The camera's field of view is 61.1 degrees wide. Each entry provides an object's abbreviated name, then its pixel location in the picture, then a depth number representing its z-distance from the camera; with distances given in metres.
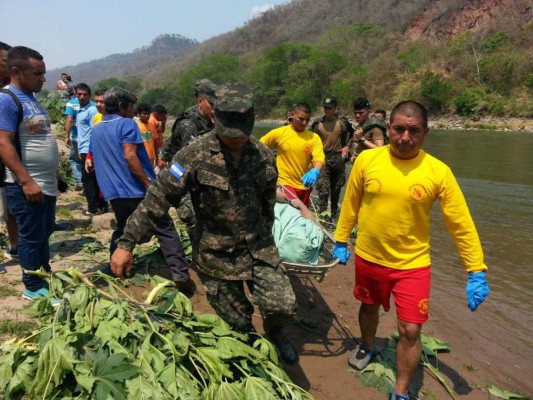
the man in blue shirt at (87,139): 6.84
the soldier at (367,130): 6.73
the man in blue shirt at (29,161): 3.45
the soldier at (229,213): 2.77
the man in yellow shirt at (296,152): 5.42
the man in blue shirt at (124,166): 4.17
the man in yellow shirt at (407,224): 2.89
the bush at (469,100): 34.31
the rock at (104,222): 6.41
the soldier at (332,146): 7.40
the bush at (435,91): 37.56
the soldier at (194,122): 4.70
